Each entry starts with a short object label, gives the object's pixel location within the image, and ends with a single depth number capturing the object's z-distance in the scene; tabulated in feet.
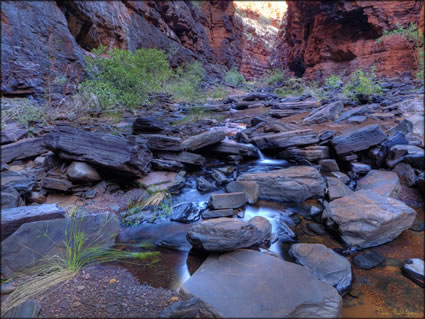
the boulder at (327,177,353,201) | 10.20
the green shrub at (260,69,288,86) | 70.33
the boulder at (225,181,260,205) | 11.35
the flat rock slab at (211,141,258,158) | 16.85
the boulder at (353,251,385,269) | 6.41
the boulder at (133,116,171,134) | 16.87
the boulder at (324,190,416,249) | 7.04
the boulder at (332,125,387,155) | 11.63
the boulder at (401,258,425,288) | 4.57
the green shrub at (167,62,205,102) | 40.55
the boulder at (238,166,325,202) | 11.37
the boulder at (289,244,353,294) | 5.88
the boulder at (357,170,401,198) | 8.95
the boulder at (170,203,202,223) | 10.09
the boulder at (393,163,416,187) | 8.87
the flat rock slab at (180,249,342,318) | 3.64
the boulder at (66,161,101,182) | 10.27
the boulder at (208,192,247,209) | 10.67
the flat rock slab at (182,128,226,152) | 15.65
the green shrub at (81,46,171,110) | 19.19
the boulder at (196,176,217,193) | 12.94
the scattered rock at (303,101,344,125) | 18.77
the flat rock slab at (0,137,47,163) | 8.30
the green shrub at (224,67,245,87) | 78.70
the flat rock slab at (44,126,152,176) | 10.03
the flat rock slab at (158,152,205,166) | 15.00
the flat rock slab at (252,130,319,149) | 15.64
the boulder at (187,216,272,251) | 6.34
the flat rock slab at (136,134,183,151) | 14.96
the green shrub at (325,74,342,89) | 20.10
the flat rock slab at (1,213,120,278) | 4.91
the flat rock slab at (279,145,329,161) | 14.60
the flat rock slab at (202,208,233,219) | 10.06
